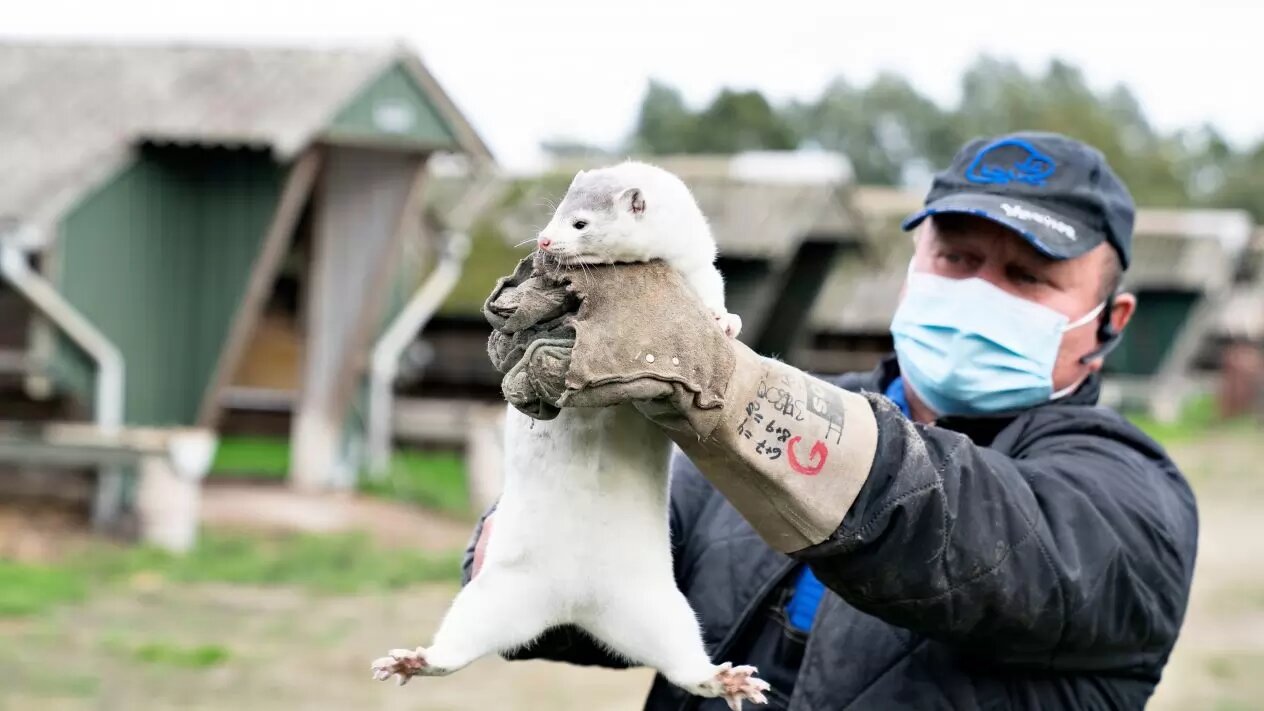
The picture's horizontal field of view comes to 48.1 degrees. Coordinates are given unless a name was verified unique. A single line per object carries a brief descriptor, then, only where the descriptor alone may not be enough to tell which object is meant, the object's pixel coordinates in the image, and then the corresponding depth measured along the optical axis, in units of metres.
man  2.19
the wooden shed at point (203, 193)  10.69
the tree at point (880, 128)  61.50
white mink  2.37
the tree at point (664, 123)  41.34
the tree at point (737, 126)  40.56
